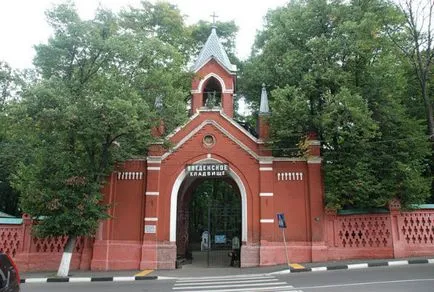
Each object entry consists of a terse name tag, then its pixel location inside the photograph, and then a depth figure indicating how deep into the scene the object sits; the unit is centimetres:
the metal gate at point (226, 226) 1841
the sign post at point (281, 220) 1578
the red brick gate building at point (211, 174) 1705
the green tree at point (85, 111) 1478
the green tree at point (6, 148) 2386
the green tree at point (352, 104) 1650
